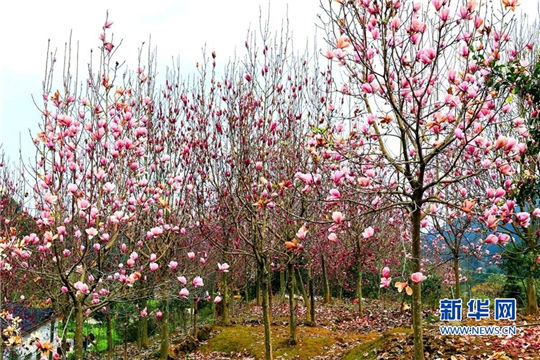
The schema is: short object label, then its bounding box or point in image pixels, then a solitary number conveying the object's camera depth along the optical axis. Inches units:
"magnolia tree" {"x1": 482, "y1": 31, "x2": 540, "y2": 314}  164.4
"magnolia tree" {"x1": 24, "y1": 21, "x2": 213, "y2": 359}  215.9
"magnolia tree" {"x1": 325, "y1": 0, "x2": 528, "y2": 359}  159.9
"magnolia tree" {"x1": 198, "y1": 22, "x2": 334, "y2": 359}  292.5
